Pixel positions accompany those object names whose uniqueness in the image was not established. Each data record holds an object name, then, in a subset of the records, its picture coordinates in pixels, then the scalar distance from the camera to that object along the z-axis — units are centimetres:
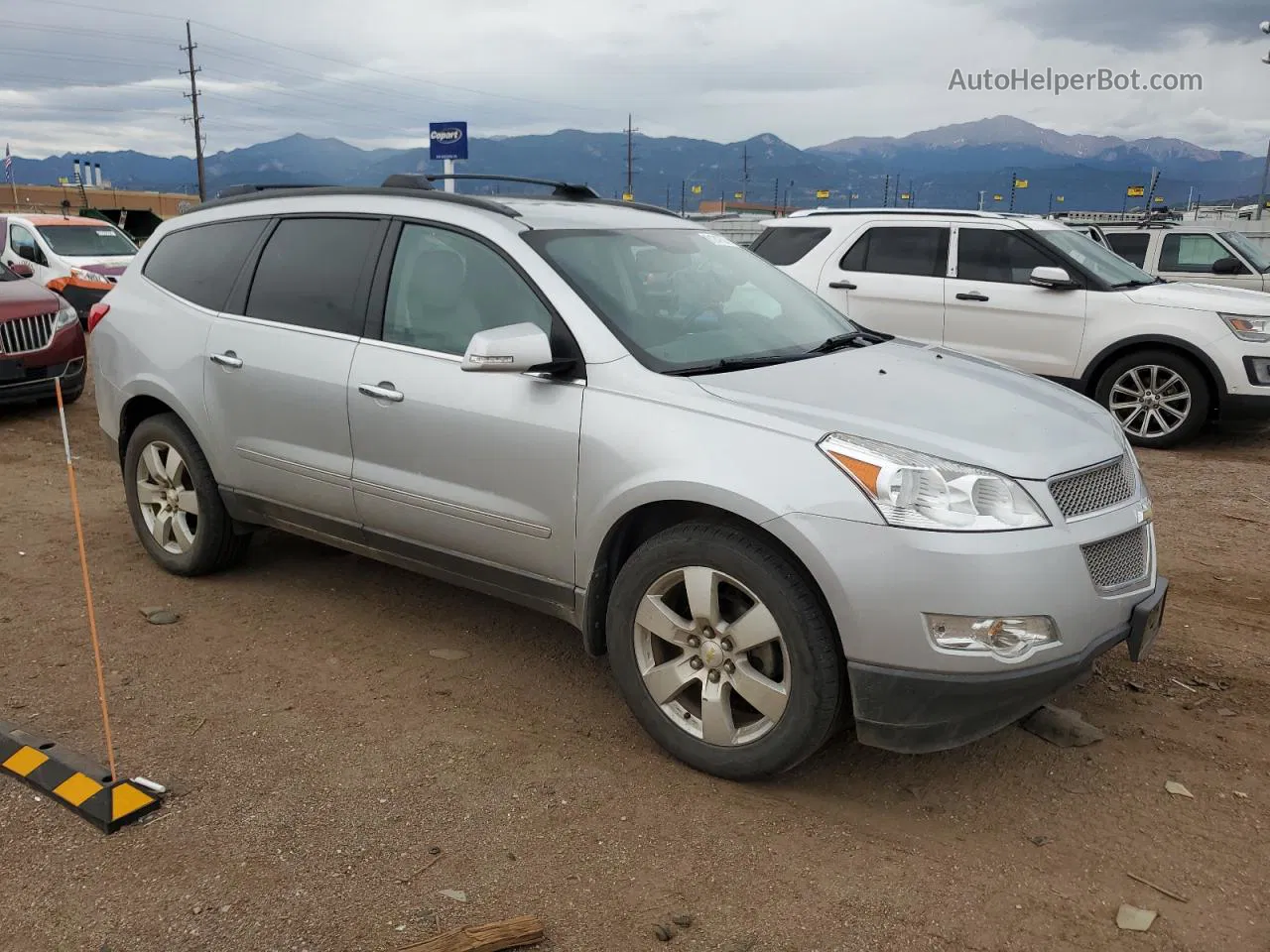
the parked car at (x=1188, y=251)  1216
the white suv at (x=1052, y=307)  789
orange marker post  316
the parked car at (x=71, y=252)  1417
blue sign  1903
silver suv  285
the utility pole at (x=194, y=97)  5692
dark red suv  895
